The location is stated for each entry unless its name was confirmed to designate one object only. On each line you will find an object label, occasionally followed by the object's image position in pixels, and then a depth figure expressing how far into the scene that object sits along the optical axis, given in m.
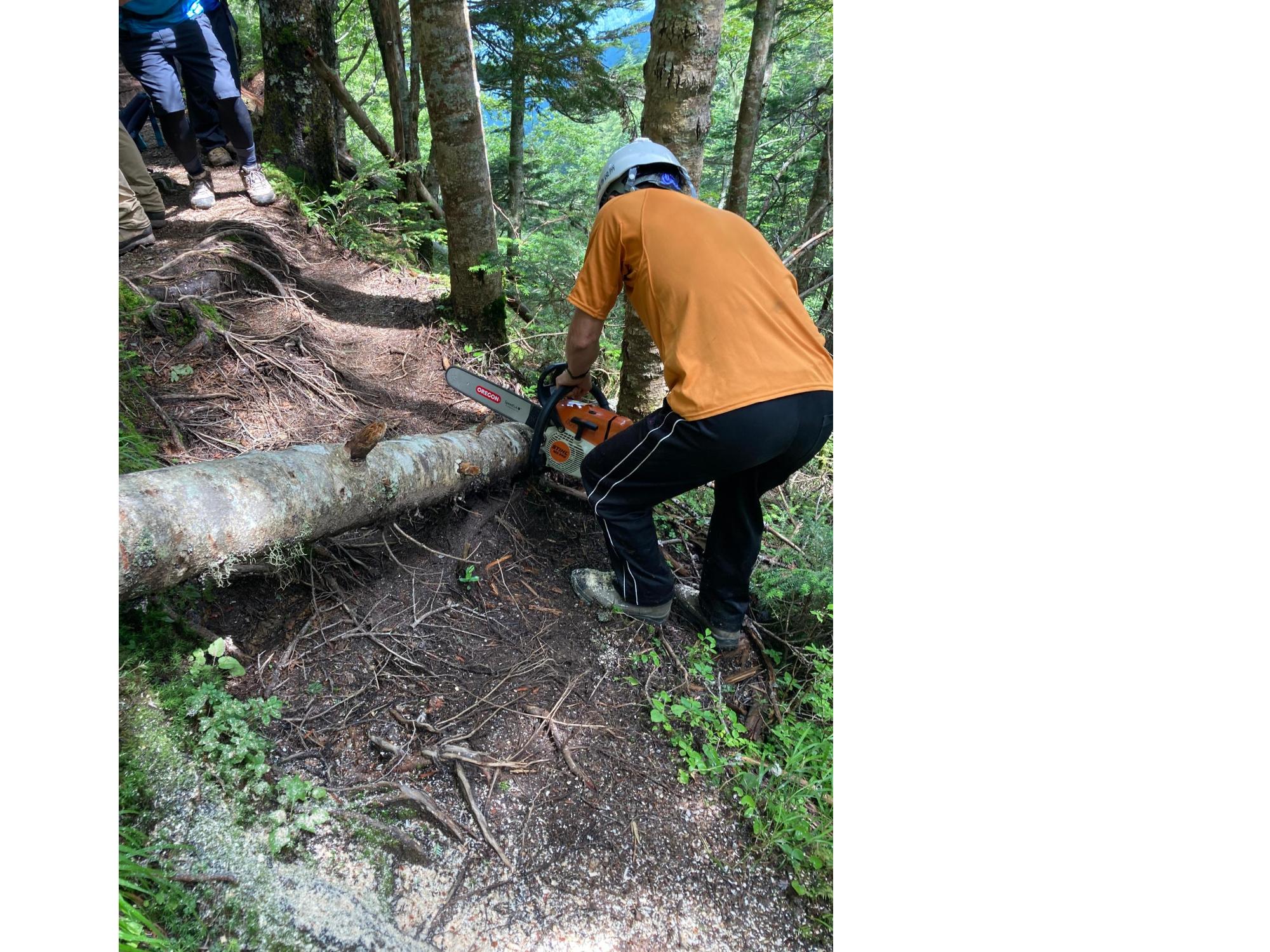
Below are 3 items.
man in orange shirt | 2.31
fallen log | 1.60
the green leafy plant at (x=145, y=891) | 1.22
